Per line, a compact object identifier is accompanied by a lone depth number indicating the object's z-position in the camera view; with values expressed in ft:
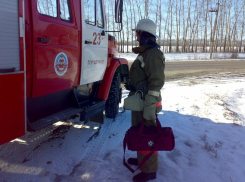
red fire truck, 6.86
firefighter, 8.03
